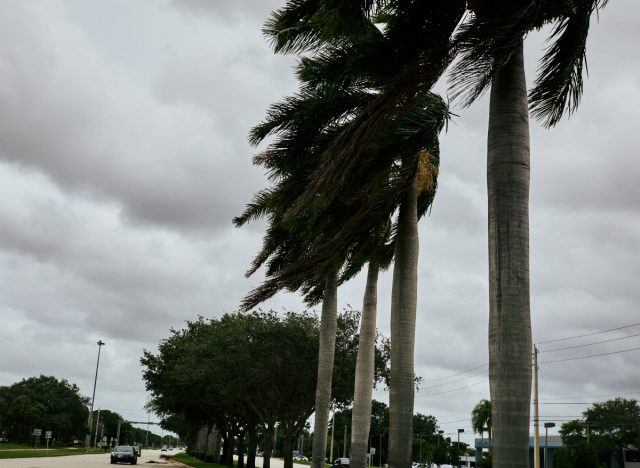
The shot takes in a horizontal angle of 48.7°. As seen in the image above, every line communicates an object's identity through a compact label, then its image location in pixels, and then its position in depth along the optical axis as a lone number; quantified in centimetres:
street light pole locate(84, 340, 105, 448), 8303
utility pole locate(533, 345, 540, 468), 3805
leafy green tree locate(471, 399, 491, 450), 7400
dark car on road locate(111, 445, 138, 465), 4734
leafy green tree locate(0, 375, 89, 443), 9069
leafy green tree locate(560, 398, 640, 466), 7362
